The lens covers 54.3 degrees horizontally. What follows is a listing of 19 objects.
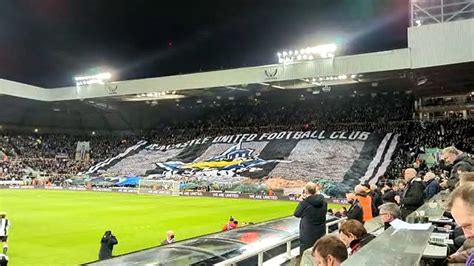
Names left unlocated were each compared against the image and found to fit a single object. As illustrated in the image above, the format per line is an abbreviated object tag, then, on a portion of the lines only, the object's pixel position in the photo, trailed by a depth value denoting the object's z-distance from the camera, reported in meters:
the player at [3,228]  10.09
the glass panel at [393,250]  2.56
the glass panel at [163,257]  4.39
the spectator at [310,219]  6.80
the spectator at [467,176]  3.78
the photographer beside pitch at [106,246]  9.48
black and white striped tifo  38.50
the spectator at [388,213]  5.46
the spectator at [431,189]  9.05
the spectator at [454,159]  6.73
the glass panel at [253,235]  6.02
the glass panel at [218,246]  5.28
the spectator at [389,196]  8.98
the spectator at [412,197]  7.58
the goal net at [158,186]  37.59
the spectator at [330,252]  2.91
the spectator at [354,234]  3.93
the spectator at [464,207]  2.40
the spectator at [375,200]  9.56
